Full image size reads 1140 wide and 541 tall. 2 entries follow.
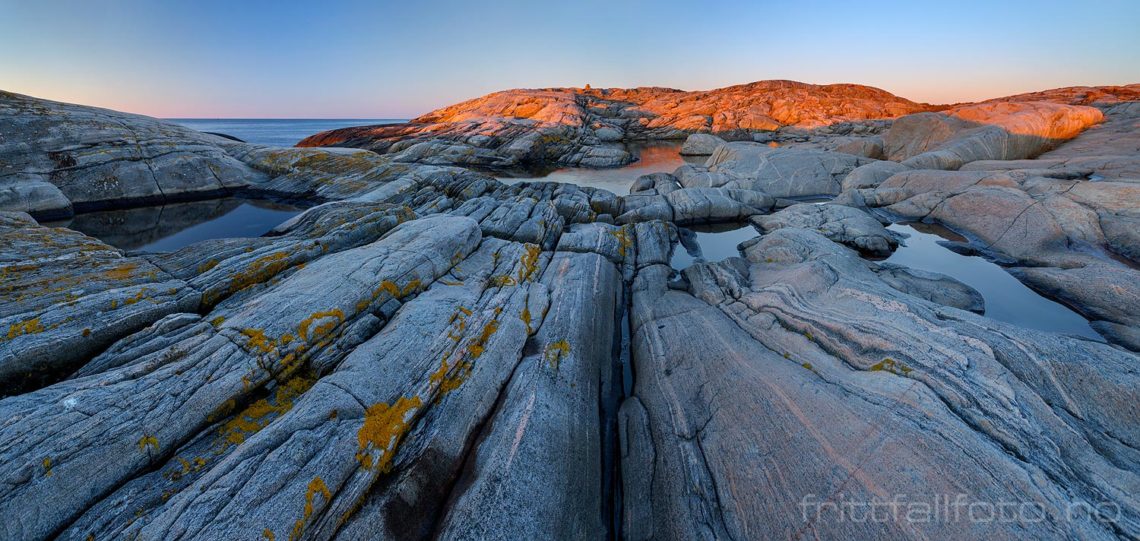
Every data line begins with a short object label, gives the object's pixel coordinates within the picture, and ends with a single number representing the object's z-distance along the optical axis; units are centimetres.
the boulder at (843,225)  1880
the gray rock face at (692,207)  2419
